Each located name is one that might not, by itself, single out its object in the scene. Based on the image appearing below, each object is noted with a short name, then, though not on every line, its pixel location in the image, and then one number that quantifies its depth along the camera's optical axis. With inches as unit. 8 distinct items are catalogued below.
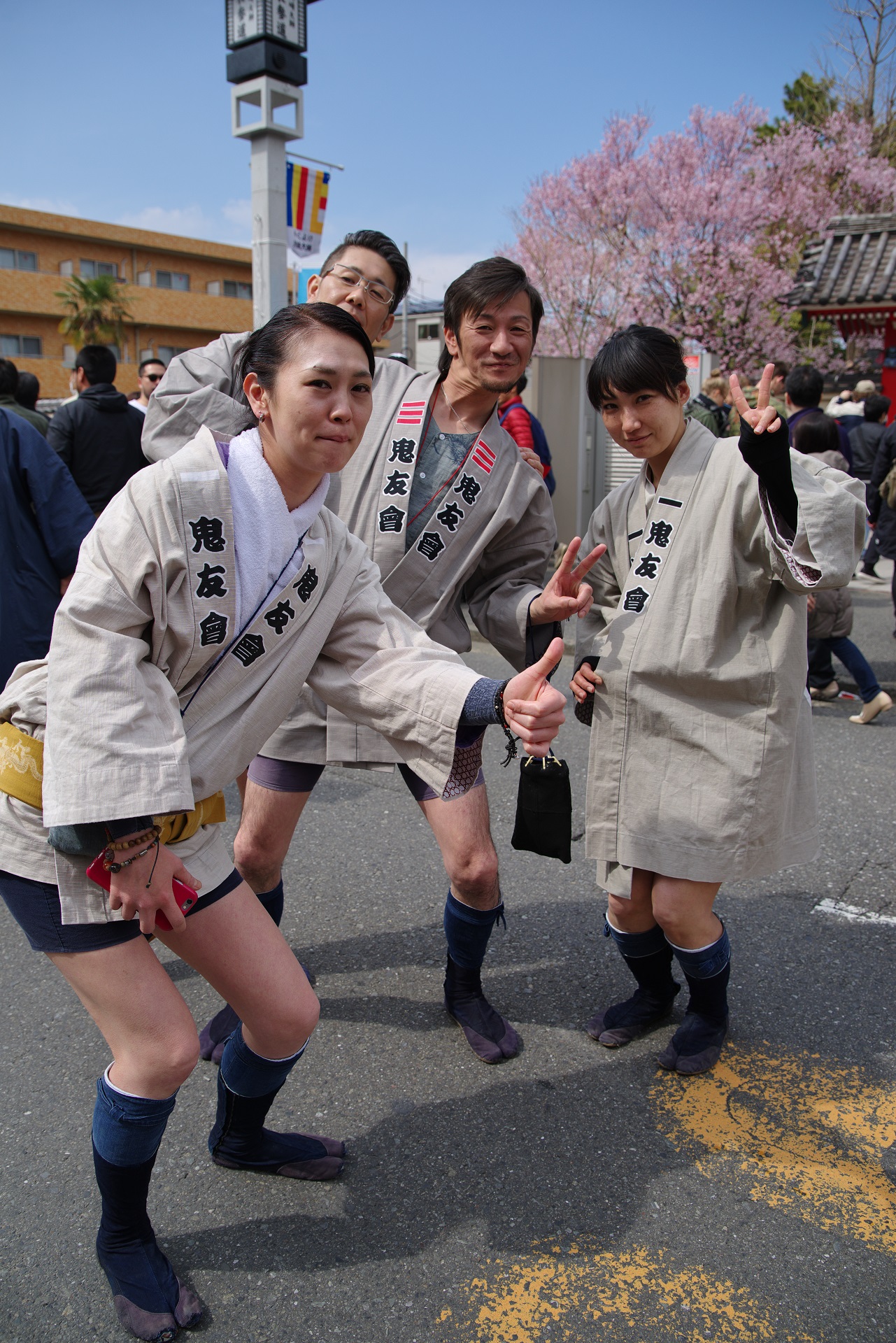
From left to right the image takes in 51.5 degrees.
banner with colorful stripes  271.9
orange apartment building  1414.9
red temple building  460.4
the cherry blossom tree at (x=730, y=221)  805.9
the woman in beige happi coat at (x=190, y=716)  62.1
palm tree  1397.6
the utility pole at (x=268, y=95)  234.8
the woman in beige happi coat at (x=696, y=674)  90.1
